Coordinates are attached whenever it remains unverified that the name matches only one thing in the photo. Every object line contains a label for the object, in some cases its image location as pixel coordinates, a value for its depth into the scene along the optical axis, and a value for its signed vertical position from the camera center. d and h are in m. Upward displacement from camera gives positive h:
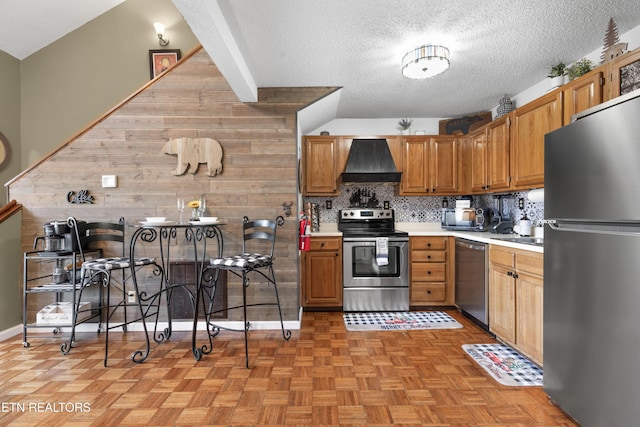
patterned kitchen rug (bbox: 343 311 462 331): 2.98 -1.13
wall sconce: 4.16 +2.46
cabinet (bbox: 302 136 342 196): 3.86 +0.61
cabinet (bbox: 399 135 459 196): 3.87 +0.60
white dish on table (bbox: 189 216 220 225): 2.42 -0.07
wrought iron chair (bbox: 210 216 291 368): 2.37 -0.37
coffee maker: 2.61 -0.21
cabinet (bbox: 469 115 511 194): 3.02 +0.59
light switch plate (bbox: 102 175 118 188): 2.90 +0.30
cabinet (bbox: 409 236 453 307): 3.53 -0.70
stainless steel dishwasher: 2.83 -0.69
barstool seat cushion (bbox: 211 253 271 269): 2.33 -0.39
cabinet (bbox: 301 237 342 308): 3.49 -0.71
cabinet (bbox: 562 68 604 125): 1.99 +0.82
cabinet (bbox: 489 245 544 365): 2.11 -0.67
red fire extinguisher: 3.08 -0.25
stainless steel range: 3.48 -0.69
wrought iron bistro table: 2.74 -0.37
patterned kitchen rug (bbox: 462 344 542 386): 2.02 -1.12
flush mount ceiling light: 2.28 +1.15
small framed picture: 4.22 +2.14
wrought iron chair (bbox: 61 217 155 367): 2.32 -0.38
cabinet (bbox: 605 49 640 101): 1.74 +0.81
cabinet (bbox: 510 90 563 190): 2.39 +0.66
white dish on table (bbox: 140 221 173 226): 2.31 -0.08
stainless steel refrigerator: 1.25 -0.26
